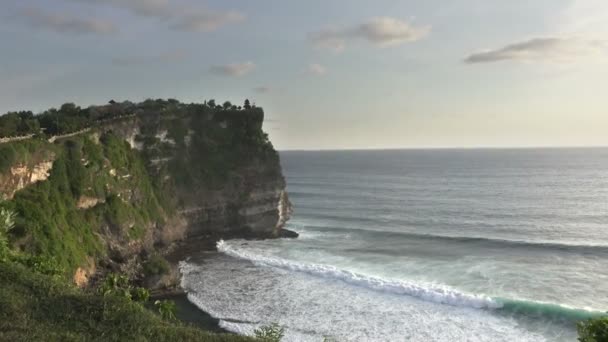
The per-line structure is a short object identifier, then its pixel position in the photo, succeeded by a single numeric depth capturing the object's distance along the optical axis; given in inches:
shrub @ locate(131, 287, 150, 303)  1181.5
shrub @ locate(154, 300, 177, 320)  1064.8
